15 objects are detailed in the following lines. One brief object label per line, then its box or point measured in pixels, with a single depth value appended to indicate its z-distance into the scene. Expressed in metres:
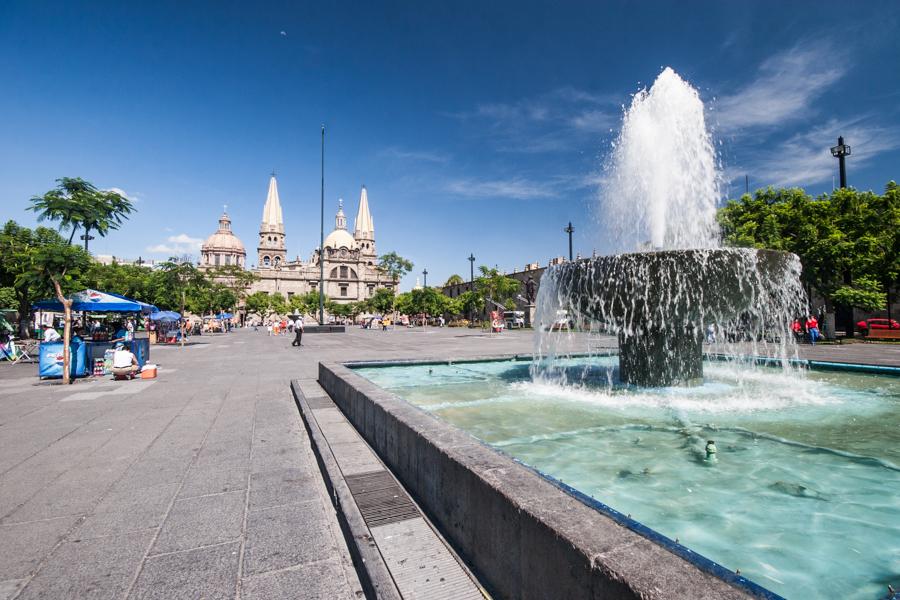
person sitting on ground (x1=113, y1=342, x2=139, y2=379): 10.04
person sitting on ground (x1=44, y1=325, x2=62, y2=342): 16.13
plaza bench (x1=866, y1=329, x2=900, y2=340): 20.40
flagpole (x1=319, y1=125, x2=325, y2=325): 33.47
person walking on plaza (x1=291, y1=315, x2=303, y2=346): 21.25
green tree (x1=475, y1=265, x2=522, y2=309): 51.88
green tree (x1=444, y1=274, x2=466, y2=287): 83.28
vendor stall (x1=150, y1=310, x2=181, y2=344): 24.93
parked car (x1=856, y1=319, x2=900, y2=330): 24.69
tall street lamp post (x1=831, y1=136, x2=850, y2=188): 28.55
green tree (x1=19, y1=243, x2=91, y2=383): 10.02
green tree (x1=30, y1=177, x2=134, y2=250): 12.05
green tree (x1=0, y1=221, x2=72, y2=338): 26.03
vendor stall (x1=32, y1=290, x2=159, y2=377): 10.48
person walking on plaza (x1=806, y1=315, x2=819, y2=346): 20.14
